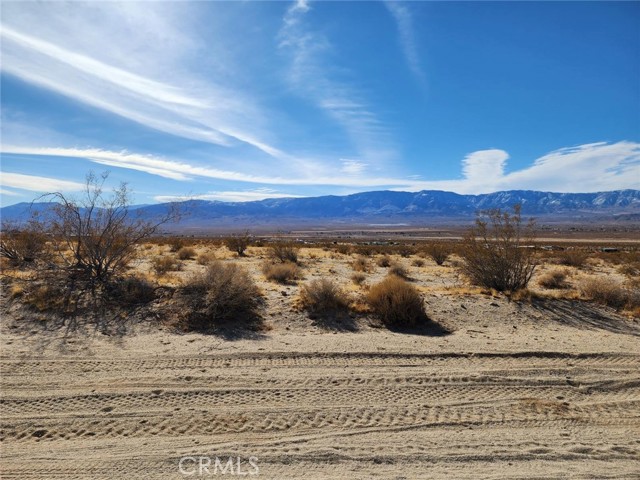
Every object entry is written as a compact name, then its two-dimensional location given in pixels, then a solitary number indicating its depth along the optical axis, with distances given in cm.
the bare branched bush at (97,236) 1118
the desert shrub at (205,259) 1922
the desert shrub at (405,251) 3011
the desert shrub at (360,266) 1900
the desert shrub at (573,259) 2339
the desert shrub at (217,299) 895
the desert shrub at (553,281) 1463
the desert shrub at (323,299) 991
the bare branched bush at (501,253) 1260
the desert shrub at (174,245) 2610
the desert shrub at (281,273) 1425
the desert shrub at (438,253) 2505
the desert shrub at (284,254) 2201
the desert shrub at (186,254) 2203
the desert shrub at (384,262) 2219
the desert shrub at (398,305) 938
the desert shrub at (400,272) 1737
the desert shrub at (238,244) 2677
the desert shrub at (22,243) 1367
